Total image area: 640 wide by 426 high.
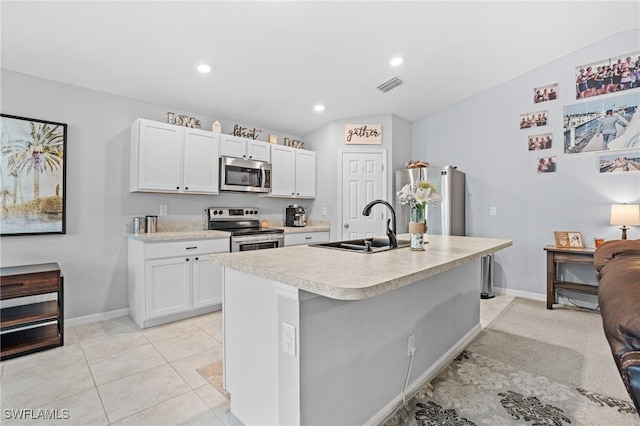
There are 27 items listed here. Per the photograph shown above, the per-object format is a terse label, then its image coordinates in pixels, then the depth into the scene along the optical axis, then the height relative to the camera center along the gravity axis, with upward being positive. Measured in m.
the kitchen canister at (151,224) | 3.34 -0.11
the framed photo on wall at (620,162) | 3.42 +0.61
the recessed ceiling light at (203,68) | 2.97 +1.45
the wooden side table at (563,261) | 3.41 -0.55
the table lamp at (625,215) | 3.18 +0.00
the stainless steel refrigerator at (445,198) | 4.28 +0.24
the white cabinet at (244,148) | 3.84 +0.88
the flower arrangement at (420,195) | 2.04 +0.14
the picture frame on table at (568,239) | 3.63 -0.29
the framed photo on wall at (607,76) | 3.47 +1.65
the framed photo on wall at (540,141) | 3.97 +0.98
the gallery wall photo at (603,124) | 3.46 +1.09
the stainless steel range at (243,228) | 3.63 -0.18
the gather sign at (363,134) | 4.74 +1.26
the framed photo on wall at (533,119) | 4.00 +1.28
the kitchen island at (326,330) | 1.27 -0.58
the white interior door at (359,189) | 4.73 +0.39
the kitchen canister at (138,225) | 3.28 -0.12
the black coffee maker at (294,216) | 4.83 -0.02
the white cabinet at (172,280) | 3.00 -0.69
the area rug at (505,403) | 1.69 -1.13
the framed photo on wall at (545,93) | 3.92 +1.60
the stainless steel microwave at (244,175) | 3.82 +0.52
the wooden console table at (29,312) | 2.40 -0.84
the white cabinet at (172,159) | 3.20 +0.62
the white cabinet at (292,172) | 4.42 +0.65
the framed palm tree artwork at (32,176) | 2.71 +0.35
